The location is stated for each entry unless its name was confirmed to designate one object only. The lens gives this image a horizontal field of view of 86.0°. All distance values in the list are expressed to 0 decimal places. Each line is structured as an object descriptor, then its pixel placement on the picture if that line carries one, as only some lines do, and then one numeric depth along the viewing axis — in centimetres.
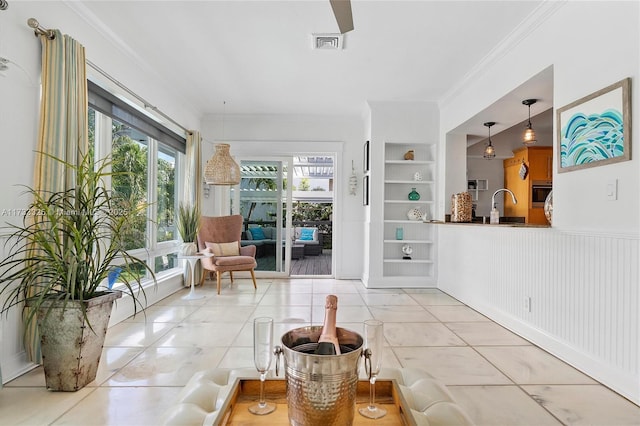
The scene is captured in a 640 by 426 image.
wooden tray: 100
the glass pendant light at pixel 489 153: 480
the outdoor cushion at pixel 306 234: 980
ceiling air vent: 308
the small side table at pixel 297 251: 872
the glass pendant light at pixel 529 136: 400
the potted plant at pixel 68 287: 192
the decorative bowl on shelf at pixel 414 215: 517
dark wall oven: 549
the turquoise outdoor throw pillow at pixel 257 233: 587
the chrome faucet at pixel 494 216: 351
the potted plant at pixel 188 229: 439
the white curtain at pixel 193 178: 495
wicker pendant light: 460
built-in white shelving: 521
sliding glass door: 581
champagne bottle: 93
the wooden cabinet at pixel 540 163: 550
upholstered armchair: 462
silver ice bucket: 83
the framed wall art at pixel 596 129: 202
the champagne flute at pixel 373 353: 104
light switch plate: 208
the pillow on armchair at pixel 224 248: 487
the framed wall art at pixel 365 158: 523
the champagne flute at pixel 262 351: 106
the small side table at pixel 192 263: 427
